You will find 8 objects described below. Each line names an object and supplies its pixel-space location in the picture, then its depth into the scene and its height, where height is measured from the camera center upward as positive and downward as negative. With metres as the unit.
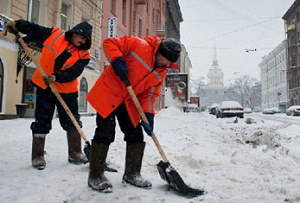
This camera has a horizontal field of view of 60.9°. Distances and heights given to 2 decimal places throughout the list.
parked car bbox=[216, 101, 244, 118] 16.50 +0.32
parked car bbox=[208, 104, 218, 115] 29.00 +0.54
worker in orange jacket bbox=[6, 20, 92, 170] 2.78 +0.48
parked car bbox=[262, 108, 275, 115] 35.81 +0.63
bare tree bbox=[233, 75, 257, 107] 64.44 +7.73
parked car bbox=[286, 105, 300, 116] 25.50 +0.50
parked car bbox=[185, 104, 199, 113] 29.51 +0.72
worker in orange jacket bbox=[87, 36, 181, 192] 2.22 +0.19
